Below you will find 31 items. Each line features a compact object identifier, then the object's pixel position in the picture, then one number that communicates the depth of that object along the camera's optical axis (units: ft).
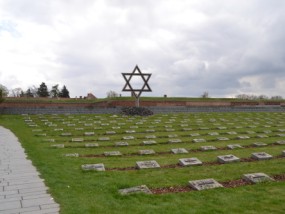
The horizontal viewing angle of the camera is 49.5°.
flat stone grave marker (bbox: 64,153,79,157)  32.89
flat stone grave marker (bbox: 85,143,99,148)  40.33
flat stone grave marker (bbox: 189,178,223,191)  20.56
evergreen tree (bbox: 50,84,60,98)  201.14
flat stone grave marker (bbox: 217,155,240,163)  29.60
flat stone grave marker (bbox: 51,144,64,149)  38.26
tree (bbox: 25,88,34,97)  190.92
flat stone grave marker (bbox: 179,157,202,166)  28.48
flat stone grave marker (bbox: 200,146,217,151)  37.41
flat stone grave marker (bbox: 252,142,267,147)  40.55
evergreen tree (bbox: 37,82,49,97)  198.17
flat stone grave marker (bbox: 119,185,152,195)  19.51
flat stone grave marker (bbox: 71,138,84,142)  44.86
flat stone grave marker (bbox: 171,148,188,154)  35.60
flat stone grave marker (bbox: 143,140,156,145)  42.24
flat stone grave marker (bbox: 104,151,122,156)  34.35
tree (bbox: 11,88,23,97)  177.95
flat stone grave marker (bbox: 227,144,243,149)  38.65
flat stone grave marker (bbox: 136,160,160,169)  27.46
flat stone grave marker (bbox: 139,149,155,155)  34.99
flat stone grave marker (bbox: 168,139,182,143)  43.98
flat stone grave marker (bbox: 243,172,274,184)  22.01
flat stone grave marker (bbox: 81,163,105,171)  26.27
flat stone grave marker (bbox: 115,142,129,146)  41.47
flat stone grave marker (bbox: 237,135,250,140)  47.09
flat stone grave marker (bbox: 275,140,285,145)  41.81
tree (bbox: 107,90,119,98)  175.87
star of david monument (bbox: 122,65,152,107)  85.04
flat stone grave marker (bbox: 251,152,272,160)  31.24
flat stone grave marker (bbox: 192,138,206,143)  44.11
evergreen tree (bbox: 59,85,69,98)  203.31
